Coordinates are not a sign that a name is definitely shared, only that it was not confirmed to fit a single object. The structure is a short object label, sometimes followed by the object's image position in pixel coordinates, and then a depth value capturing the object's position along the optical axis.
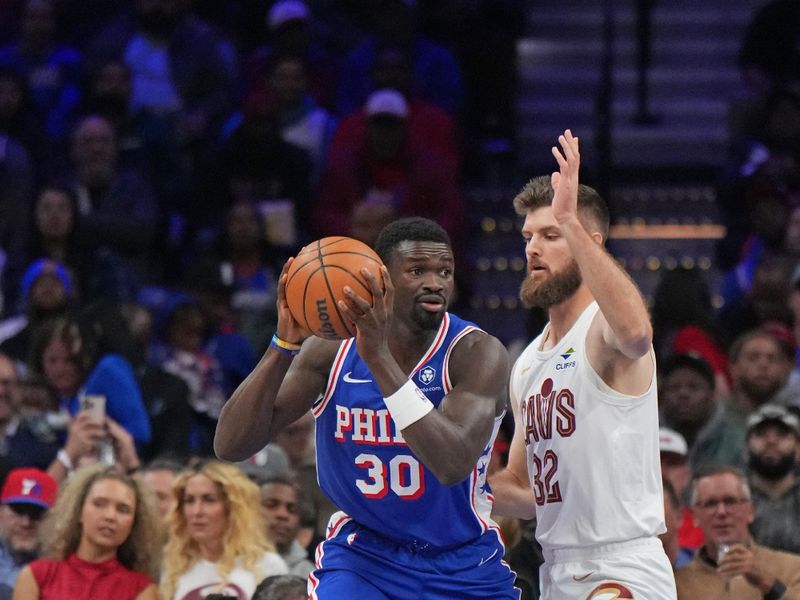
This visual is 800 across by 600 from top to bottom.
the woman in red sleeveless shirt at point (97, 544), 14.47
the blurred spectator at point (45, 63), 24.06
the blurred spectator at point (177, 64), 23.80
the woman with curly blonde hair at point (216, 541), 14.65
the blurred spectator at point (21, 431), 17.42
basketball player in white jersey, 10.16
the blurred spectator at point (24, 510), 15.99
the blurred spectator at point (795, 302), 19.56
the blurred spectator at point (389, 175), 21.52
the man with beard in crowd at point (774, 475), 15.48
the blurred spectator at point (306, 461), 16.75
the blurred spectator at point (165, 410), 18.37
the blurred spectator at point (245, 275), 20.67
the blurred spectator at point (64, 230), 21.28
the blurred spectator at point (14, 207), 21.84
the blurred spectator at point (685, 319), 19.58
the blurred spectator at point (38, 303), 19.86
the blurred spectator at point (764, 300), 20.31
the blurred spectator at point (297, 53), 24.05
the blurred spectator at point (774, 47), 24.62
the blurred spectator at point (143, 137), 23.12
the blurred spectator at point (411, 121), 22.14
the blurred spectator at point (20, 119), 23.28
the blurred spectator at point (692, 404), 17.66
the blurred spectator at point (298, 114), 23.03
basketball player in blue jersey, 10.19
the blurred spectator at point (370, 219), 20.62
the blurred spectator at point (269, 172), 22.59
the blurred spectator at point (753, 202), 21.67
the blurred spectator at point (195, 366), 18.97
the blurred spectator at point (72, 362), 18.12
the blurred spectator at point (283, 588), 12.71
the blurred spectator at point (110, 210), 21.44
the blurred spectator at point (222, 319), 20.11
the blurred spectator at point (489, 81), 24.77
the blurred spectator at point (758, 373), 17.84
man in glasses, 13.78
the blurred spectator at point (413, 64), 23.41
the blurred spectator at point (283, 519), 15.55
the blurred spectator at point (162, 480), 16.05
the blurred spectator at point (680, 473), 16.42
